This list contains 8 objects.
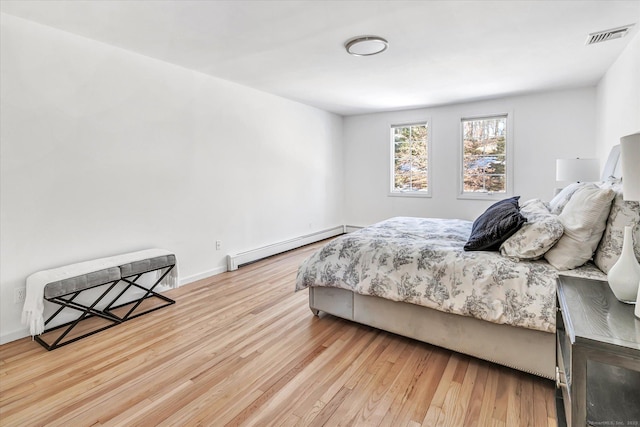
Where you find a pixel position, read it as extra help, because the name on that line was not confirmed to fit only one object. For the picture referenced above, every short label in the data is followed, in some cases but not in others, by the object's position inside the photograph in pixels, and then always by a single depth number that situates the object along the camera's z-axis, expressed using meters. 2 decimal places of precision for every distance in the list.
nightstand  1.05
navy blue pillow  2.20
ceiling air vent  2.71
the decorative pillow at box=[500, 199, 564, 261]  1.99
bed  1.89
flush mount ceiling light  2.87
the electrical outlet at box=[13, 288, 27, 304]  2.55
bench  2.46
